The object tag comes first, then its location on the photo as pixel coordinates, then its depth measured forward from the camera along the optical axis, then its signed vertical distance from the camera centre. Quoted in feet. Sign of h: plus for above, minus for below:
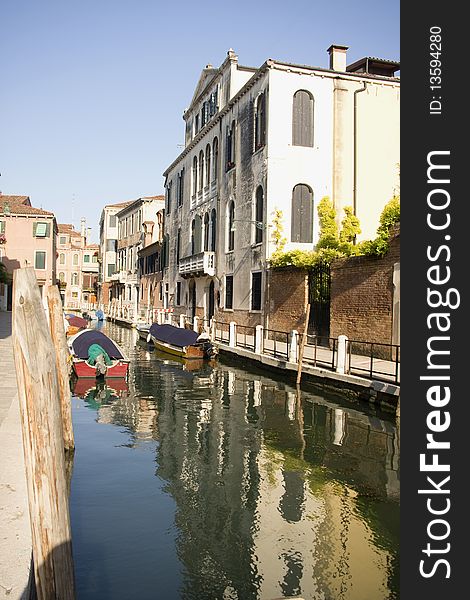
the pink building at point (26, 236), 129.90 +13.88
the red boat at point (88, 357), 49.78 -4.88
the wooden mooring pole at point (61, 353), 27.45 -2.61
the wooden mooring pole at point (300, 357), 46.62 -4.32
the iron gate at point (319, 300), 59.00 +0.18
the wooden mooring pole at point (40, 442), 10.36 -2.47
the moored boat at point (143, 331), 91.23 -4.80
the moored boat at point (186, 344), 65.57 -4.84
